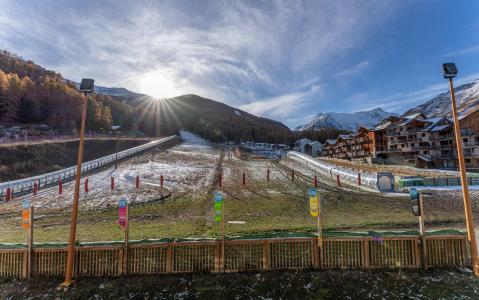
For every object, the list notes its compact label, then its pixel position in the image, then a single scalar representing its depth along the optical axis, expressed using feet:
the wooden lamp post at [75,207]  28.76
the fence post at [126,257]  30.30
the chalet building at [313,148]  410.52
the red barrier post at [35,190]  80.64
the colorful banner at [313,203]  32.30
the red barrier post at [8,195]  76.13
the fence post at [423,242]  30.40
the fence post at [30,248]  30.35
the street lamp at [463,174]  28.94
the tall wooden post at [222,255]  30.46
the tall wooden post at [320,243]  30.72
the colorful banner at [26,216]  31.32
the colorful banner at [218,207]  32.96
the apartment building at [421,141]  177.27
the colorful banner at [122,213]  32.02
